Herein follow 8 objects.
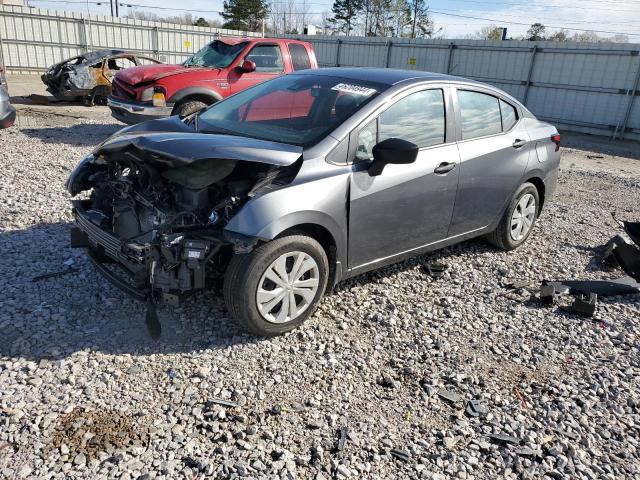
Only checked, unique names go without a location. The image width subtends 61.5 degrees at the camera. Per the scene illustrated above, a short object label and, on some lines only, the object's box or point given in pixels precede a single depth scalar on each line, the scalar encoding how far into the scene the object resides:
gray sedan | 3.39
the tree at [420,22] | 54.94
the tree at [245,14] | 48.84
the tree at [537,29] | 51.69
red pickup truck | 9.41
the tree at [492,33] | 50.09
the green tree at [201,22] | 53.99
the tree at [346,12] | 57.14
